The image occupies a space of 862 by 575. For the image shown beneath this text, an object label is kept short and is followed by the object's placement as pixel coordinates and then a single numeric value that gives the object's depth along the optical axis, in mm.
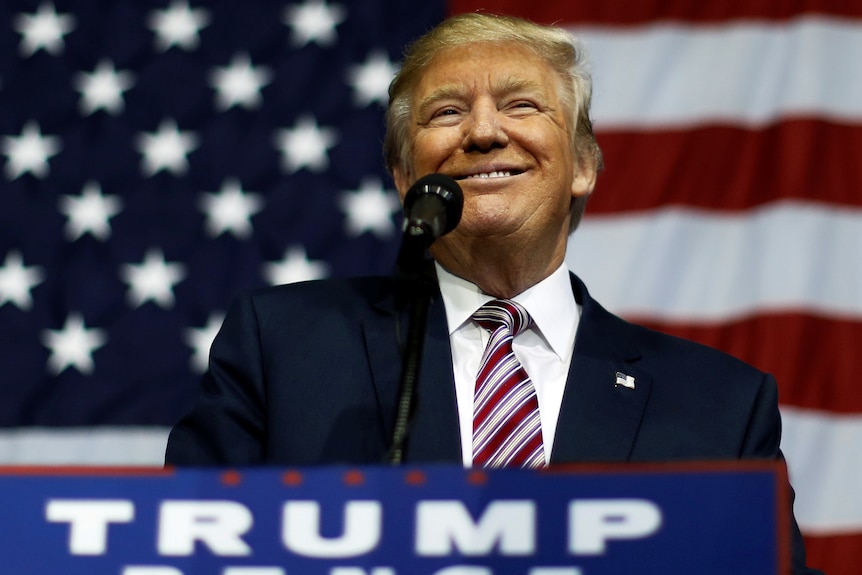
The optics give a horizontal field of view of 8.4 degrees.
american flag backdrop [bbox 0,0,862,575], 6393
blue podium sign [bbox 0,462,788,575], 5104
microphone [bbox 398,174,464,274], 5312
